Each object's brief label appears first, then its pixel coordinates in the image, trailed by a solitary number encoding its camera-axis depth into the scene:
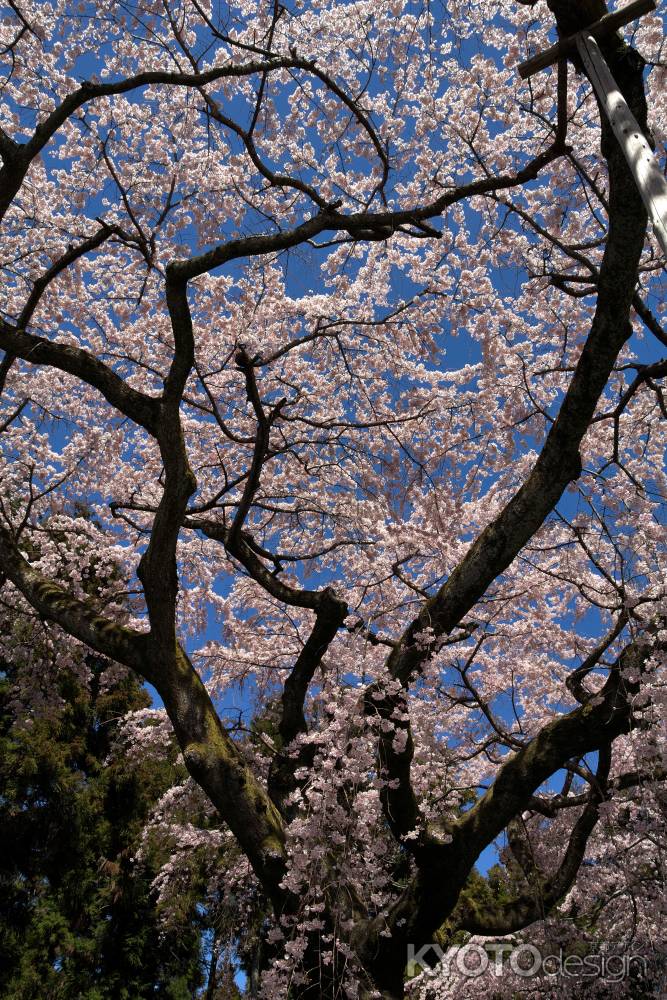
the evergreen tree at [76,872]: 11.32
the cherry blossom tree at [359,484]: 4.21
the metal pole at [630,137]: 2.48
